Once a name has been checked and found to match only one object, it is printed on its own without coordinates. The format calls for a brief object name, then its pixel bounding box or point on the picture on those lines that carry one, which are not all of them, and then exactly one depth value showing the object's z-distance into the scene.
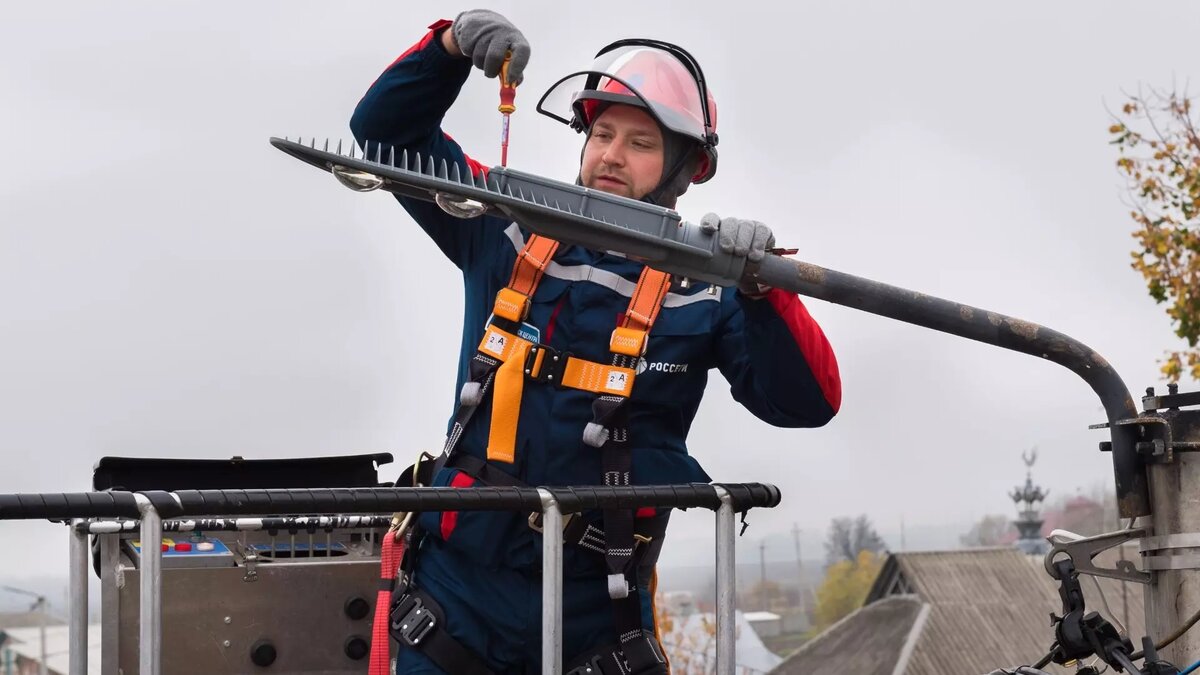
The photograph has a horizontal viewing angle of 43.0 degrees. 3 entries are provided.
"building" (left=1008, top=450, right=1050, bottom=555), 58.97
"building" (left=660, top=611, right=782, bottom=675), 37.69
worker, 3.77
